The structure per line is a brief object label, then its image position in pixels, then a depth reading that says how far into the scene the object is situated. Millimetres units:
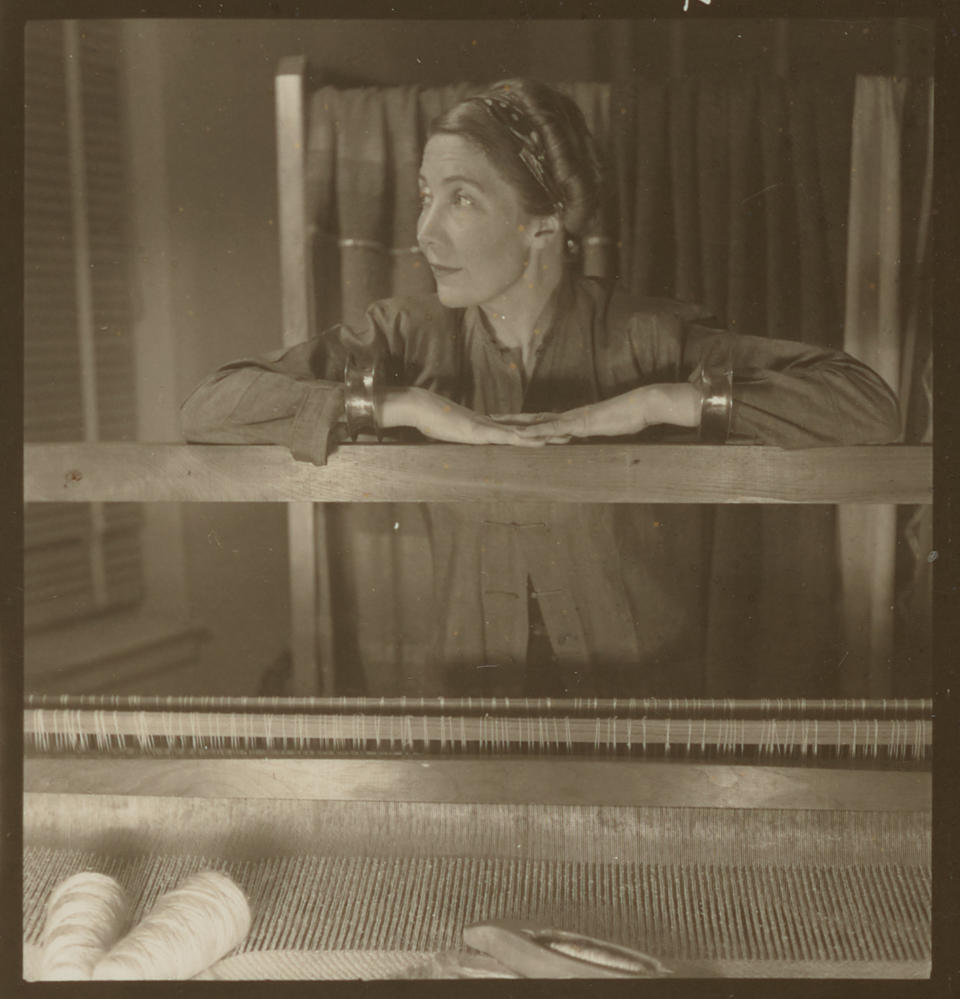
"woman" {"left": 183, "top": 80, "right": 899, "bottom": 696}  1439
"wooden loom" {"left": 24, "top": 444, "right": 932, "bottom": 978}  1437
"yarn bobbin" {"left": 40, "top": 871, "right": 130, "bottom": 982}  1376
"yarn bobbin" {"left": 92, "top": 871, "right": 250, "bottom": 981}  1366
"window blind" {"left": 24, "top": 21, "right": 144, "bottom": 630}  1467
